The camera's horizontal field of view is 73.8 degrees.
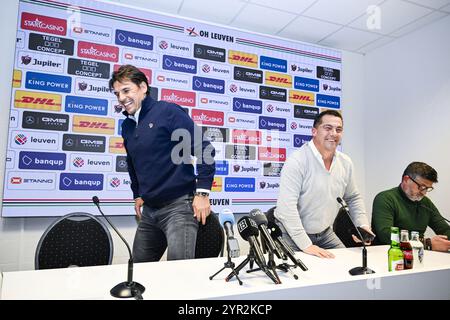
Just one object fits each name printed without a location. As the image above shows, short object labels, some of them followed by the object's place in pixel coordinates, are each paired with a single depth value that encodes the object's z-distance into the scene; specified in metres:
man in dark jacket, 1.67
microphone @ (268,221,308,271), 1.18
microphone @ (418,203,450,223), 2.50
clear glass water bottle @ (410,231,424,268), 1.49
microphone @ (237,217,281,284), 1.12
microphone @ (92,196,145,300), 0.96
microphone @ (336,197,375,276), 1.22
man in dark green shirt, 2.32
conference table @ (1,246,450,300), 0.99
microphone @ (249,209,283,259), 1.17
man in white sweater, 1.92
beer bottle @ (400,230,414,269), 1.32
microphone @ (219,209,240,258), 1.09
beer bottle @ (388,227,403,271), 1.30
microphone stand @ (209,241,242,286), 1.11
